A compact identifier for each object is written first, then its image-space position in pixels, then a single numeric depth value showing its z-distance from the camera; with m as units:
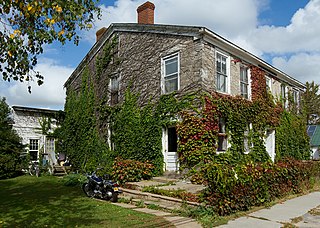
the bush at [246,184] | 8.02
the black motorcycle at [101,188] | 10.12
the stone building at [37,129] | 20.38
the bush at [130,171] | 12.12
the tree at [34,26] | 4.98
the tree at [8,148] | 17.39
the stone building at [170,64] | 12.92
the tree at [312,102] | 44.12
